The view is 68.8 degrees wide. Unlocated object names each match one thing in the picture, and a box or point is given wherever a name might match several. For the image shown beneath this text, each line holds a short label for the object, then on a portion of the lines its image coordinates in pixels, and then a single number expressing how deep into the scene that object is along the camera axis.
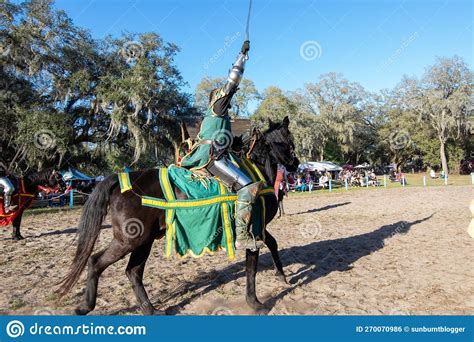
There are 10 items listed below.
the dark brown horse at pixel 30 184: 9.63
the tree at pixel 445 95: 43.38
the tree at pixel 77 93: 20.41
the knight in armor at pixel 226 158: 4.48
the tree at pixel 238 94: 51.41
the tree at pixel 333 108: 51.56
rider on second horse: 9.49
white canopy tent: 40.87
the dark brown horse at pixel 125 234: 4.09
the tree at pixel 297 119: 45.06
